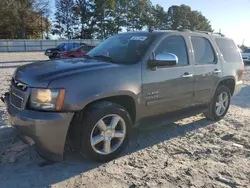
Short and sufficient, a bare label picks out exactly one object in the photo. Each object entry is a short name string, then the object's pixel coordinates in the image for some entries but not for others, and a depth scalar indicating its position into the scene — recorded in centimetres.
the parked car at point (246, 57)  2277
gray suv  334
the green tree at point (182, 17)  6575
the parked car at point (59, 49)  2125
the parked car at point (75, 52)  1764
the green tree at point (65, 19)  5900
